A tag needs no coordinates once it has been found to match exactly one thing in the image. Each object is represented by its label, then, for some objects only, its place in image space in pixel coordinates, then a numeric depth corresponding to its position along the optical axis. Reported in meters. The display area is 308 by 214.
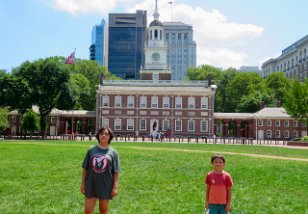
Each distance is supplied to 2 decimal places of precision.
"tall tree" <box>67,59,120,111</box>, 70.62
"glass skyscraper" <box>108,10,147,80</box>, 146.75
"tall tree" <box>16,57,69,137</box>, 48.28
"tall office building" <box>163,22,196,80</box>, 177.25
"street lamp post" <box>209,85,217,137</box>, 55.59
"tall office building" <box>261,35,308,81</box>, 95.50
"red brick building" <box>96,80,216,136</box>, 55.88
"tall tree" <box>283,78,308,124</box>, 47.66
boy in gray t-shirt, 6.36
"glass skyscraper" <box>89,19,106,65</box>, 176.50
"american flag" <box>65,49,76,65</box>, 49.56
